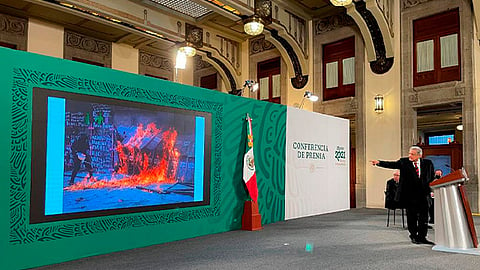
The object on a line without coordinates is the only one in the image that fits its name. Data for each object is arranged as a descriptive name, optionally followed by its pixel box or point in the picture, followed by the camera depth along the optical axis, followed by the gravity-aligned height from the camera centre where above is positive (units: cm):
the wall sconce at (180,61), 614 +148
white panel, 809 -10
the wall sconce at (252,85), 771 +143
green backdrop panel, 409 -11
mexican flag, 662 -17
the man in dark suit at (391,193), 703 -58
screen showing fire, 435 +2
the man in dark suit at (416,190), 548 -41
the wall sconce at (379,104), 1021 +142
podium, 494 -70
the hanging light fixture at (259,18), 954 +361
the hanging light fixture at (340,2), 770 +305
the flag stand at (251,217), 652 -95
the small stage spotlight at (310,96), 940 +149
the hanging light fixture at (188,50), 1118 +301
